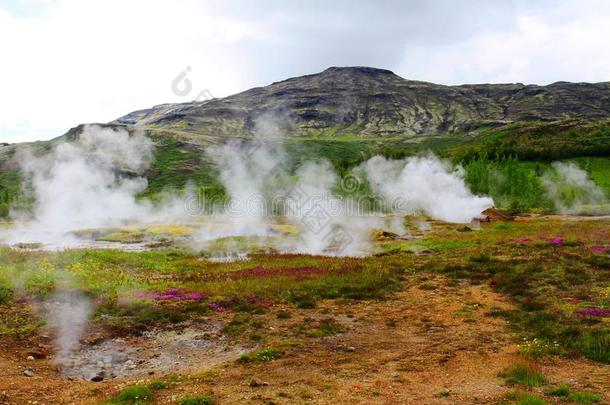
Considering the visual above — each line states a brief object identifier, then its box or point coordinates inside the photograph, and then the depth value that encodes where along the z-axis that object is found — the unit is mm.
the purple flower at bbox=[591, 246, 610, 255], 36156
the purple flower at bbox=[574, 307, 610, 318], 20828
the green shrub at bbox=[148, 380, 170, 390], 14195
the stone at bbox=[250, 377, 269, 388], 14422
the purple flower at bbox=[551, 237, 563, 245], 42834
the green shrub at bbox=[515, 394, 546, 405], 12258
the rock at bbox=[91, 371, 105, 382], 15523
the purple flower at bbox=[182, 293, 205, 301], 25281
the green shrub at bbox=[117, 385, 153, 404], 13156
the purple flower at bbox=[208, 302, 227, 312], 23797
